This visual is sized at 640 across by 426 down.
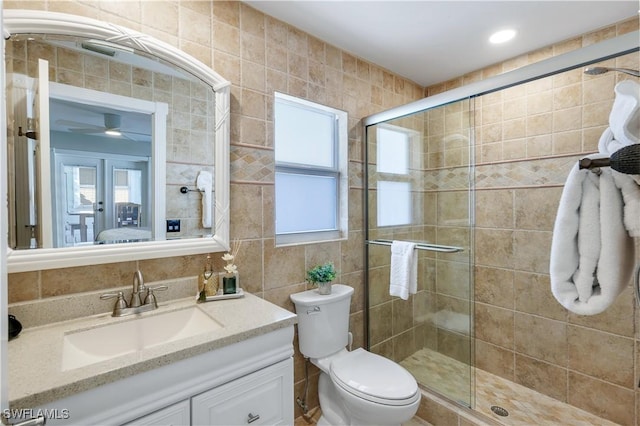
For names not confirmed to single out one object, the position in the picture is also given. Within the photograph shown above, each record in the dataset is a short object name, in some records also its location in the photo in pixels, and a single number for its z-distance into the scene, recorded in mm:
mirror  1157
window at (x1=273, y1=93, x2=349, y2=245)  1992
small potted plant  1880
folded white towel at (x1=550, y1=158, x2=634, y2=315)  771
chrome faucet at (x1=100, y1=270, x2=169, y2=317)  1288
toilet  1468
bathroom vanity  831
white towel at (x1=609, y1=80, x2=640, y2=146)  751
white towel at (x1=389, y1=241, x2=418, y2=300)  2033
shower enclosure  1886
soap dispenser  1471
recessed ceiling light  1959
